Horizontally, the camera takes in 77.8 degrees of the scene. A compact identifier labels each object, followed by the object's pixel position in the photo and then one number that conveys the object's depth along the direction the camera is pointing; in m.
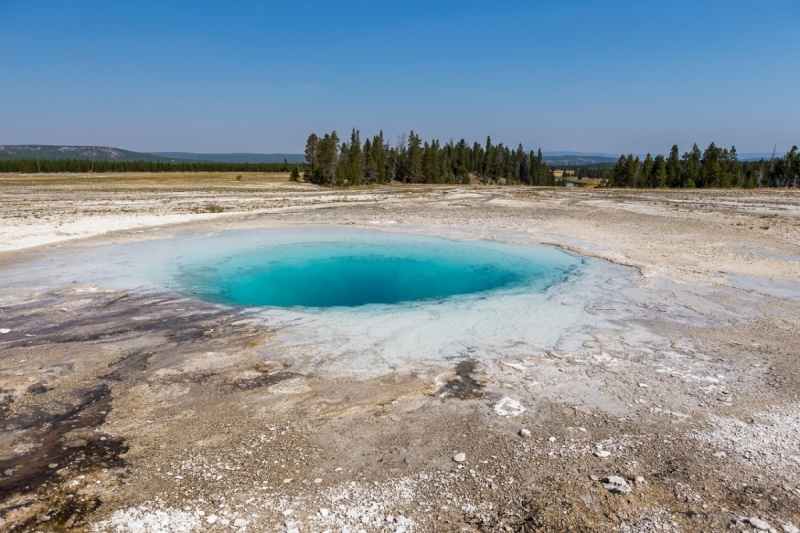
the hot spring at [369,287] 7.98
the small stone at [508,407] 5.83
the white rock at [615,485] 4.41
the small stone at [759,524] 3.90
